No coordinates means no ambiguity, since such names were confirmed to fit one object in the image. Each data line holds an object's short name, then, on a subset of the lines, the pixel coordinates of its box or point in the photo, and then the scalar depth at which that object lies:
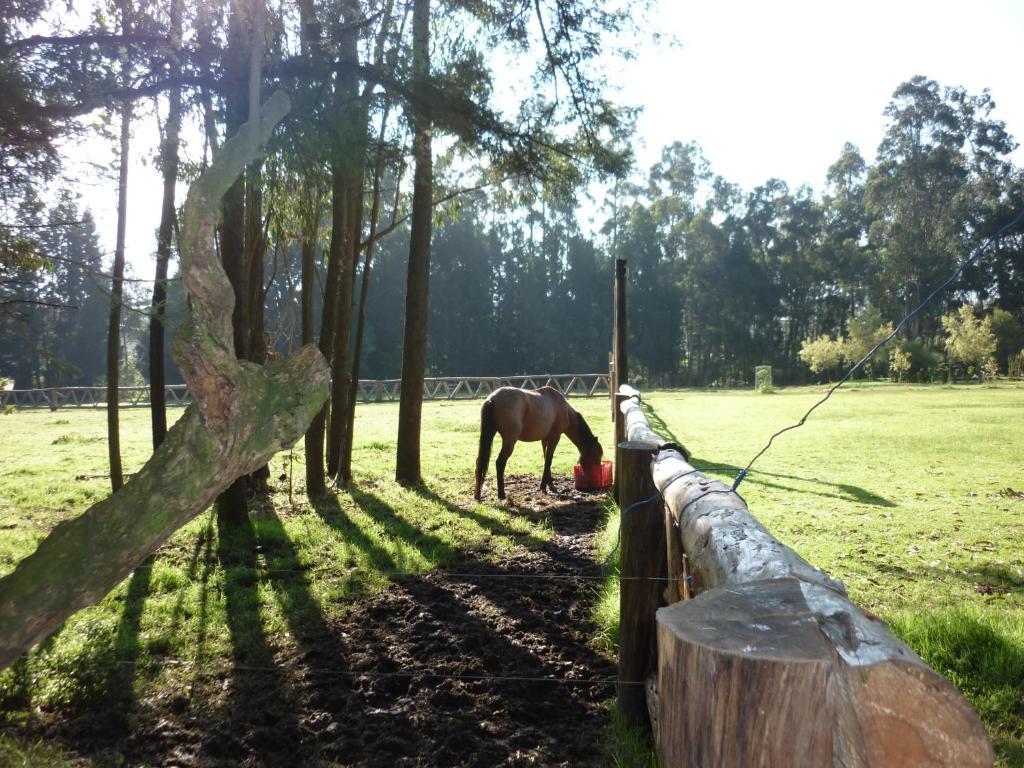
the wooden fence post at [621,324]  8.42
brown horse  7.61
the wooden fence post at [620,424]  6.52
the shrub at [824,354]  35.16
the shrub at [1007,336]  31.77
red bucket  8.21
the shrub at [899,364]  31.20
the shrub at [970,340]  28.81
